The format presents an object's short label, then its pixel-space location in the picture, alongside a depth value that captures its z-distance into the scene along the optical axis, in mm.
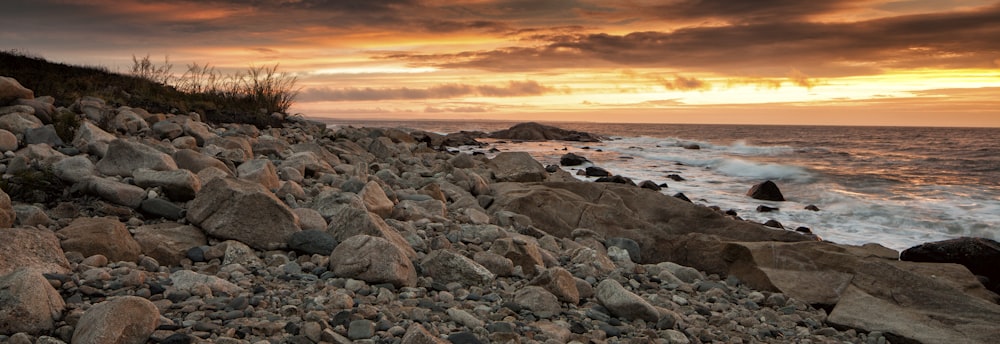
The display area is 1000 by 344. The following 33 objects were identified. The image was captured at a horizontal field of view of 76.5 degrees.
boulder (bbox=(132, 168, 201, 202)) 5688
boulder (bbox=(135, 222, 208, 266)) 4602
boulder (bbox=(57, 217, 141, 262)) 4363
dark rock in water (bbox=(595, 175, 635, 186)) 17234
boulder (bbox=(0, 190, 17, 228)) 4516
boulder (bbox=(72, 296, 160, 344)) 3152
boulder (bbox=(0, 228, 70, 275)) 3863
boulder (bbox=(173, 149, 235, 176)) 6895
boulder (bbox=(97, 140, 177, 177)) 6316
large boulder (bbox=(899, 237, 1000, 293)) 9023
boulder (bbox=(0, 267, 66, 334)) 3234
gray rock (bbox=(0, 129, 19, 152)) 6801
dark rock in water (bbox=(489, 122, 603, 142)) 49188
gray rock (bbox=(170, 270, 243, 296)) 3973
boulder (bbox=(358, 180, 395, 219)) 6398
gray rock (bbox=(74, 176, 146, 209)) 5504
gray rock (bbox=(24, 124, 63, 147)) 7531
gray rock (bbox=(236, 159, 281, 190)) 6633
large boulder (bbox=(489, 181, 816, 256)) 8430
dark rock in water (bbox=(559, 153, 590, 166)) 26031
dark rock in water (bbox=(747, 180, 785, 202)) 17406
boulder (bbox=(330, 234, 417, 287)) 4492
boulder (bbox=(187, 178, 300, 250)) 5027
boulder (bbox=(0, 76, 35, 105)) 9180
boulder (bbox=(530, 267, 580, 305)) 4762
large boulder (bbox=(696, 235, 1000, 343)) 5707
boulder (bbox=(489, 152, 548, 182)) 12688
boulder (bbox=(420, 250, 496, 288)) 4812
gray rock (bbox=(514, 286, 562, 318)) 4457
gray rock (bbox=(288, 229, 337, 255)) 4957
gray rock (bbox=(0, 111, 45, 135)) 7617
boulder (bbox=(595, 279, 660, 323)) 4656
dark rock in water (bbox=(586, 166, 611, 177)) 21309
